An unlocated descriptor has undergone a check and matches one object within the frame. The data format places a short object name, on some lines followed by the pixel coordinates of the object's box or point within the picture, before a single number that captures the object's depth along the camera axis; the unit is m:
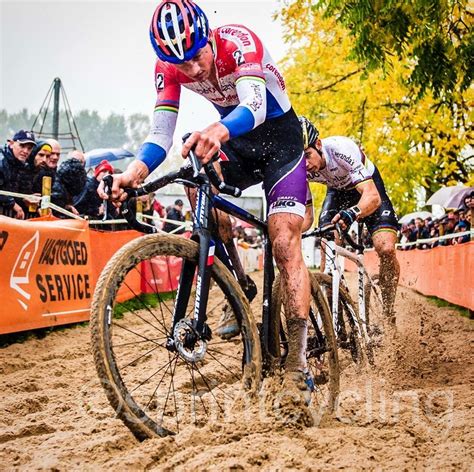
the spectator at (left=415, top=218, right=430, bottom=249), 16.96
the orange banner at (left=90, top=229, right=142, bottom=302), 9.08
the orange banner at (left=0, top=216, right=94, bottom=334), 6.64
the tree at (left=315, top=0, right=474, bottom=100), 7.55
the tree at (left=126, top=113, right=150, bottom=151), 105.37
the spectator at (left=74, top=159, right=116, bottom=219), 9.59
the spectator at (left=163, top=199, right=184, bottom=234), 14.27
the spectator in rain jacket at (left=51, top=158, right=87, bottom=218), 8.69
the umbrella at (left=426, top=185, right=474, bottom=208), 16.63
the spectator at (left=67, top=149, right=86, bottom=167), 9.10
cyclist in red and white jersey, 3.44
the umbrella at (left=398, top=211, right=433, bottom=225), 22.81
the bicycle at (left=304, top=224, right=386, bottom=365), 5.46
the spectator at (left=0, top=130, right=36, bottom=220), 7.61
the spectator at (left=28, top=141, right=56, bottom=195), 8.27
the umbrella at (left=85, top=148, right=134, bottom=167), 15.62
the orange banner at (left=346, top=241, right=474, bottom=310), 9.95
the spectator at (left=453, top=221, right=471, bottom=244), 11.43
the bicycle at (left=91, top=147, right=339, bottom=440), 2.90
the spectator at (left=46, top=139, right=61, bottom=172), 8.53
